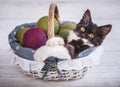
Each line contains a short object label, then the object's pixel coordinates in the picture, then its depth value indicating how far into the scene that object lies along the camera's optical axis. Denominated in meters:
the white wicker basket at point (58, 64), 1.17
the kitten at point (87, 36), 1.20
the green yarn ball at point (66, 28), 1.28
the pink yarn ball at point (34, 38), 1.21
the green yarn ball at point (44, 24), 1.29
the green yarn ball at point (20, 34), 1.28
